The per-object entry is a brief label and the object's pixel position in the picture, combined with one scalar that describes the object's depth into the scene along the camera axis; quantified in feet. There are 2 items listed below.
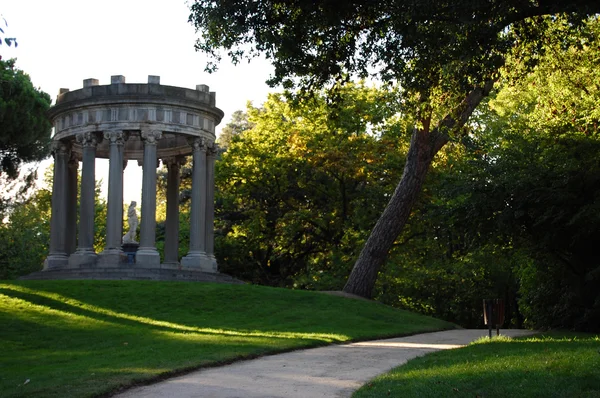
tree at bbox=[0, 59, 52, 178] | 133.08
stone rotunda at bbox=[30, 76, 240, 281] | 115.34
